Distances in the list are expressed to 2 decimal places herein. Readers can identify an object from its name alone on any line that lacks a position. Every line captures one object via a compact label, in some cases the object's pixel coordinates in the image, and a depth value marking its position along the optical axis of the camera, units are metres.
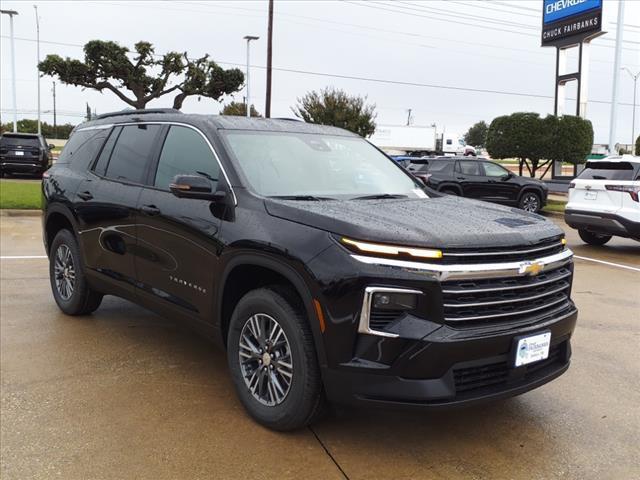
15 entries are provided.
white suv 10.11
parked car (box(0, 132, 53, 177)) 21.89
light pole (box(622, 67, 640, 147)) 45.03
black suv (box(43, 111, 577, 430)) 2.94
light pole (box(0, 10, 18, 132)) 35.17
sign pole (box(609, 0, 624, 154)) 21.25
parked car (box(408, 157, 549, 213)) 17.83
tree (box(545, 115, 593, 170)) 22.89
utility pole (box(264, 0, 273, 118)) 26.34
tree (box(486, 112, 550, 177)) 23.16
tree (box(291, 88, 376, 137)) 37.78
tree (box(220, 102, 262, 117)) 50.53
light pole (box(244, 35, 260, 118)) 33.56
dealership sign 25.78
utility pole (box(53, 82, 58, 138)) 80.40
